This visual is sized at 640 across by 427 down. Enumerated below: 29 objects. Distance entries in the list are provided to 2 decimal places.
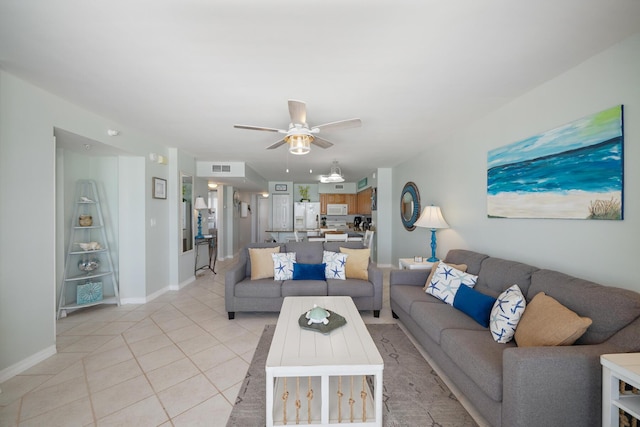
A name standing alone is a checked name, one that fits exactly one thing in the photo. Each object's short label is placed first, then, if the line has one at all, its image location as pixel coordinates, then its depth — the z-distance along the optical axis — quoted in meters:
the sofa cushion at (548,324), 1.42
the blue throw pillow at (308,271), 3.32
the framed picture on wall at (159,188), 3.95
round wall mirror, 4.75
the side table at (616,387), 1.11
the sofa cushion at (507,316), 1.74
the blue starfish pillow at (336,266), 3.42
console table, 5.38
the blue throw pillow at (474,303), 2.03
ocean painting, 1.72
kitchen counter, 5.63
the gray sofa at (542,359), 1.27
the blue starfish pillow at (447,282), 2.49
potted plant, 8.69
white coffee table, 1.44
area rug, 1.64
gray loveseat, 3.15
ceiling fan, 2.19
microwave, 8.77
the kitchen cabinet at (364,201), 7.24
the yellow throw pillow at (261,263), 3.39
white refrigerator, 8.82
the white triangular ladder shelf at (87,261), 3.27
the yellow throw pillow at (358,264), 3.43
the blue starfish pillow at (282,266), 3.35
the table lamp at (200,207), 5.33
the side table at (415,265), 3.32
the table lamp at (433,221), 3.54
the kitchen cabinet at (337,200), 8.80
